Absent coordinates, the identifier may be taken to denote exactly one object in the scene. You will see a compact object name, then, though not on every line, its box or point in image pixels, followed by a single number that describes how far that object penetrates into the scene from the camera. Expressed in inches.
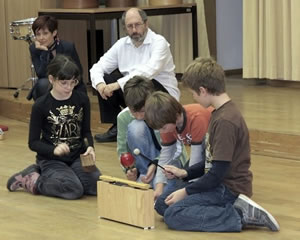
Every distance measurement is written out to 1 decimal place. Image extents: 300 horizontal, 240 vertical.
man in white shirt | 258.2
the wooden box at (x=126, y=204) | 179.4
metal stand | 346.8
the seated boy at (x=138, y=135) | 199.4
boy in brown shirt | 174.0
